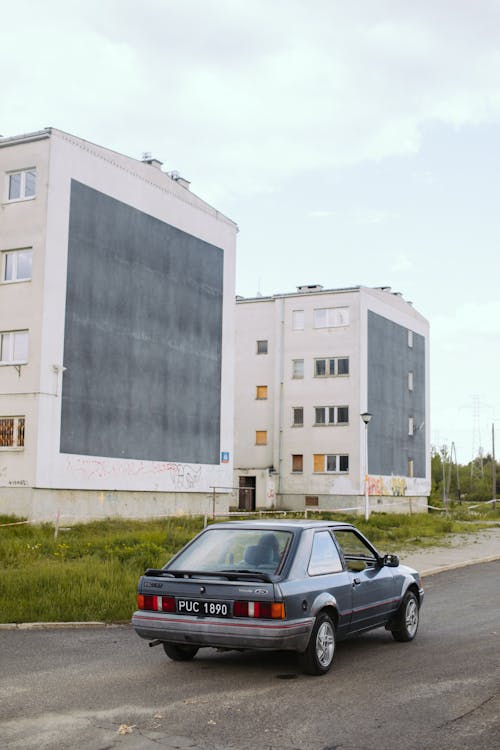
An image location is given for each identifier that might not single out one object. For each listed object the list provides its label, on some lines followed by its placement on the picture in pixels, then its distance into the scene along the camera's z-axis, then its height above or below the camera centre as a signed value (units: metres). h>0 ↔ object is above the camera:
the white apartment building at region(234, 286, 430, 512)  54.16 +4.77
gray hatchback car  8.16 -1.09
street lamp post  31.63 +2.17
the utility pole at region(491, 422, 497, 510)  74.89 +3.55
